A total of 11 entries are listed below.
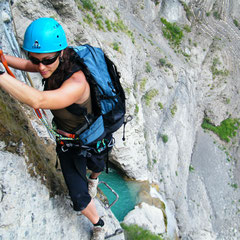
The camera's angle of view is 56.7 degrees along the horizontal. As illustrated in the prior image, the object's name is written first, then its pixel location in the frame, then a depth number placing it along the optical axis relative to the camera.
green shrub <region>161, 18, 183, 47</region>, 25.27
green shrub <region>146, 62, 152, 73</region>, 18.60
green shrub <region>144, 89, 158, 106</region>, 17.70
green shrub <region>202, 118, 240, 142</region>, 27.45
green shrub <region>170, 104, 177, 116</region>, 20.68
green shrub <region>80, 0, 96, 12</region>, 14.52
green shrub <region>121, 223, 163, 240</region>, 7.33
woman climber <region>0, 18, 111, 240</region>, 2.40
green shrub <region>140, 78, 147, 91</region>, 17.32
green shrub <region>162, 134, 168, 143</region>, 18.59
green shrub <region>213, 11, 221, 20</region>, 31.27
